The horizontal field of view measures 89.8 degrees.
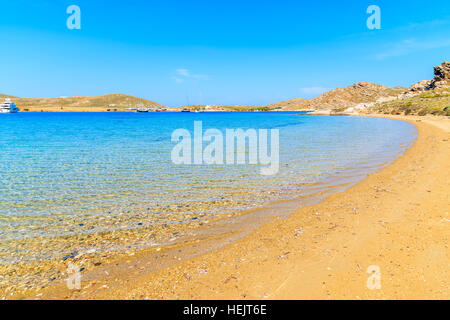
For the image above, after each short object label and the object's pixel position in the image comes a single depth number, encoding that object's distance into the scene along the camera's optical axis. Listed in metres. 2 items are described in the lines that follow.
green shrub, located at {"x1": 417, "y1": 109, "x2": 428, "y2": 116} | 54.29
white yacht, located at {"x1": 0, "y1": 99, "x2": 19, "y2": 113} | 164.50
